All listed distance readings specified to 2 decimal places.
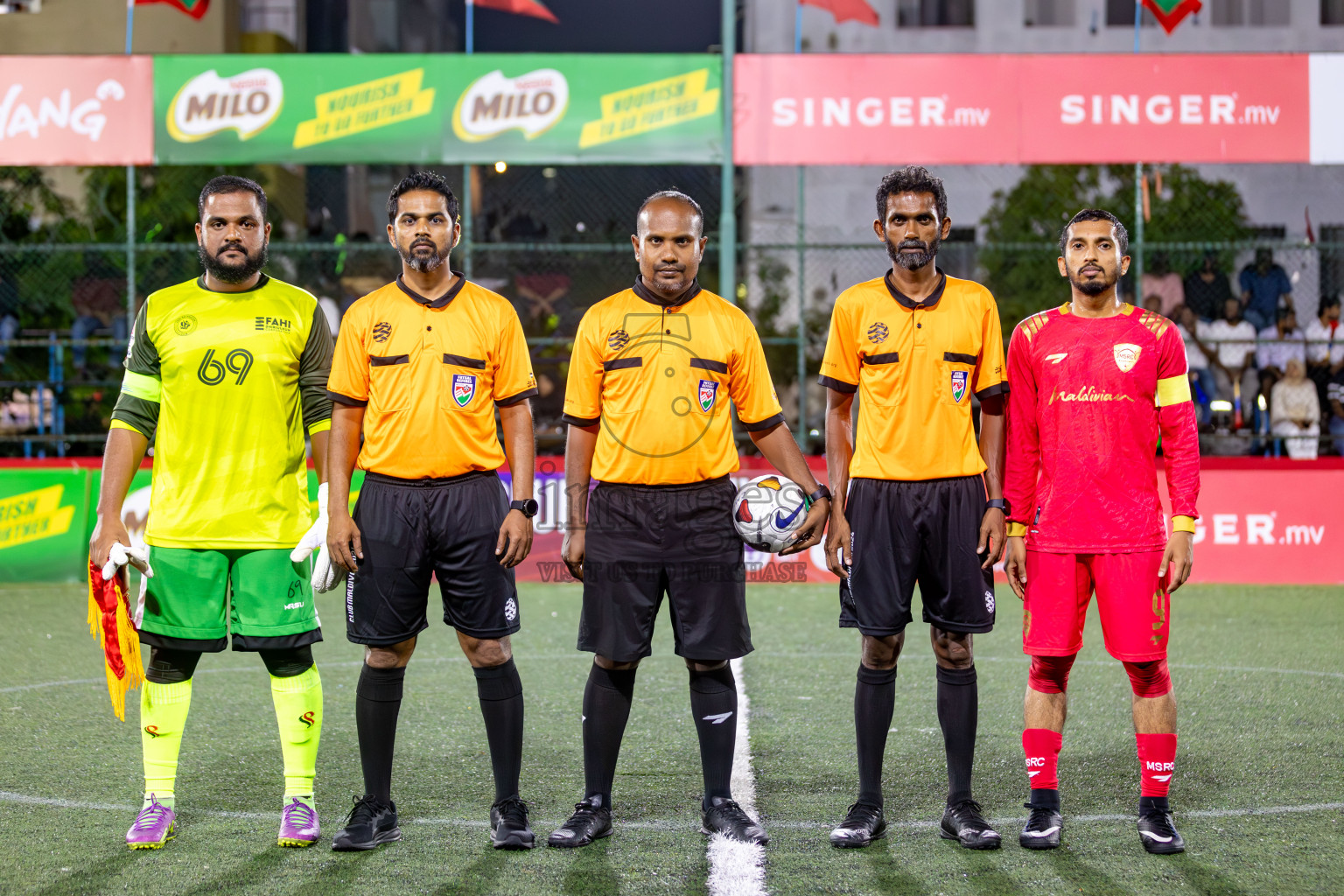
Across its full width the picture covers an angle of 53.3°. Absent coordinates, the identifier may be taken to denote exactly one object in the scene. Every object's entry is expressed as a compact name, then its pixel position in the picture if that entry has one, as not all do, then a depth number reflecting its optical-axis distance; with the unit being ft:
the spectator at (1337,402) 43.68
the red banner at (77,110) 40.06
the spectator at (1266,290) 46.32
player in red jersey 14.15
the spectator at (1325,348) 43.86
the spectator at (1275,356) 43.50
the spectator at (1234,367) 43.80
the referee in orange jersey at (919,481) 14.44
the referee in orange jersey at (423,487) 14.12
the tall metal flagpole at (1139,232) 41.47
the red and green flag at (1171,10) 43.45
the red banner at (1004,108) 39.91
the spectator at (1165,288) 47.62
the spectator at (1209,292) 46.32
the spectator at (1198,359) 43.11
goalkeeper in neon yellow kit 14.33
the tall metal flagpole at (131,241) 41.68
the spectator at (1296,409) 42.45
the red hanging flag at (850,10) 44.06
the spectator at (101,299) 49.93
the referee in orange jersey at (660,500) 14.35
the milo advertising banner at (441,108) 40.45
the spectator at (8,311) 46.93
